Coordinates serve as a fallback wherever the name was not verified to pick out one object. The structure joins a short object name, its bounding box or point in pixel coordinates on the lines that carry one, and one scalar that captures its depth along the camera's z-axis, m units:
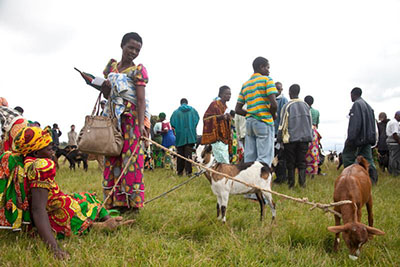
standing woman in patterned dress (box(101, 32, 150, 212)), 3.18
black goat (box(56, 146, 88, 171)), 9.50
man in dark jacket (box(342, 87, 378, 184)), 5.65
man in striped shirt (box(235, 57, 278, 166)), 4.28
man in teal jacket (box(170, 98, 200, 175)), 7.71
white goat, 3.55
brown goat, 2.34
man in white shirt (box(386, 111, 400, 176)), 7.64
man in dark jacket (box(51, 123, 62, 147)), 12.32
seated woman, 2.21
